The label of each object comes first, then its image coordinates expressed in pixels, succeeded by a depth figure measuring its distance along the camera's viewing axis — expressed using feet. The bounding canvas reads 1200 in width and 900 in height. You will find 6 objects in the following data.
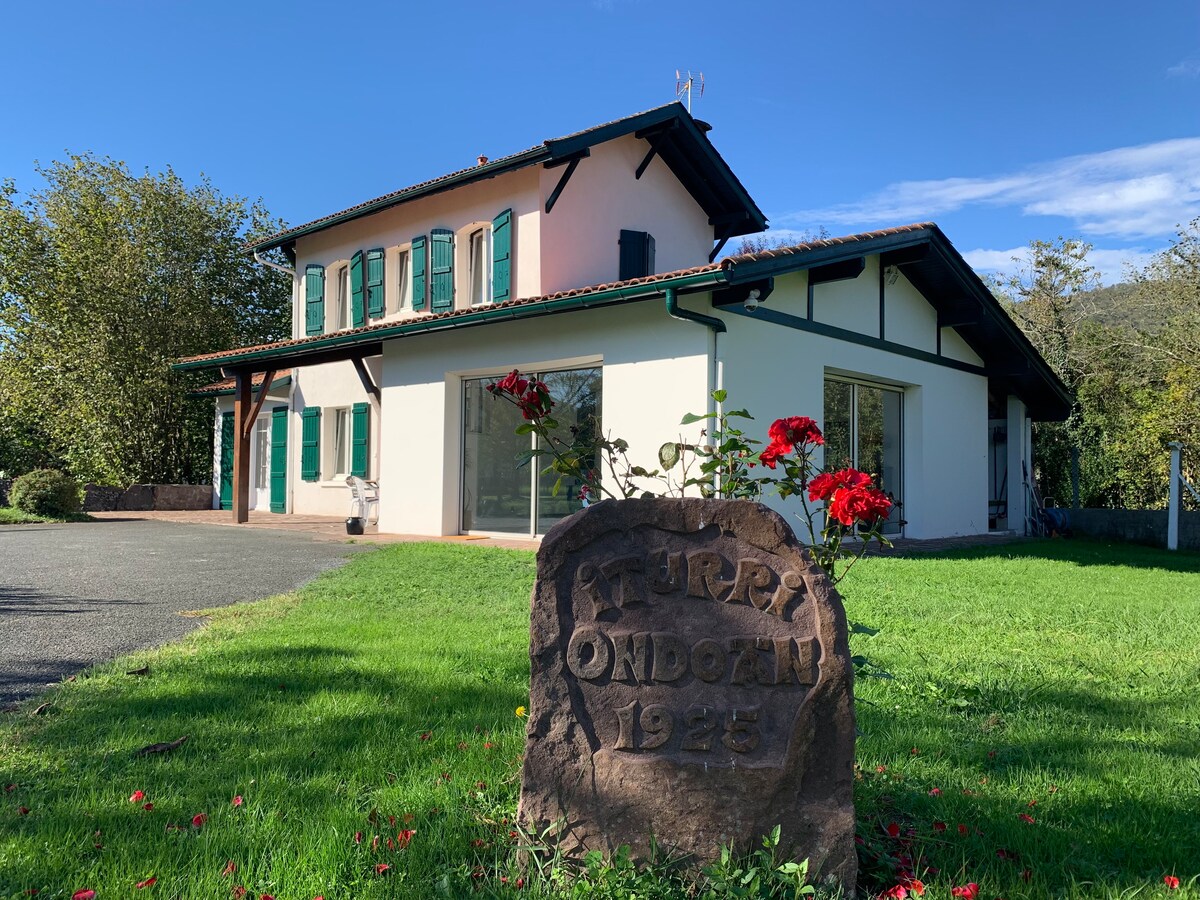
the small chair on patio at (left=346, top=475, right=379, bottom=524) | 40.16
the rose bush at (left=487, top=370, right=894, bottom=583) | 6.90
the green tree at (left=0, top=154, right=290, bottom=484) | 62.18
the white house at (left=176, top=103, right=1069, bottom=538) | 29.84
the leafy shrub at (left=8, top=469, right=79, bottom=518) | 46.52
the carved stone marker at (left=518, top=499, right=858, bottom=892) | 6.31
